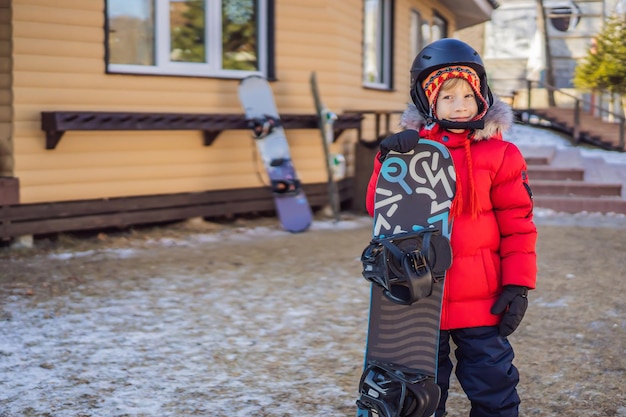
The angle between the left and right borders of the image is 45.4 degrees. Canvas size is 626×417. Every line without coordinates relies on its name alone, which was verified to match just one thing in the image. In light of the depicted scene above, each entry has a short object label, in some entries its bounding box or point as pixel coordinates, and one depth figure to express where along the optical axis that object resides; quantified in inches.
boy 98.3
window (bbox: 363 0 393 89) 441.4
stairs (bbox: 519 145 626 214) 390.3
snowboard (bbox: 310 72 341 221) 340.8
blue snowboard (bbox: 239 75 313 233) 320.8
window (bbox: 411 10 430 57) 529.7
